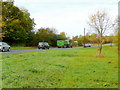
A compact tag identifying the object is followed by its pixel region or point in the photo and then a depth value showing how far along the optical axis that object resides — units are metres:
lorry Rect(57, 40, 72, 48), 49.36
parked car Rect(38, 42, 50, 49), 28.53
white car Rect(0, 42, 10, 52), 23.32
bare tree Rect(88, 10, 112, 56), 19.74
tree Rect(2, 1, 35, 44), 33.75
